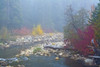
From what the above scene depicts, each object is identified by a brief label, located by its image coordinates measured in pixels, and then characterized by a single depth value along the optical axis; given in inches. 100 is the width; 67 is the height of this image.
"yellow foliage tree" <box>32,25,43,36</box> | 1716.5
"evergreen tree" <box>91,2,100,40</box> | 635.2
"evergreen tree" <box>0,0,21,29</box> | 1667.1
